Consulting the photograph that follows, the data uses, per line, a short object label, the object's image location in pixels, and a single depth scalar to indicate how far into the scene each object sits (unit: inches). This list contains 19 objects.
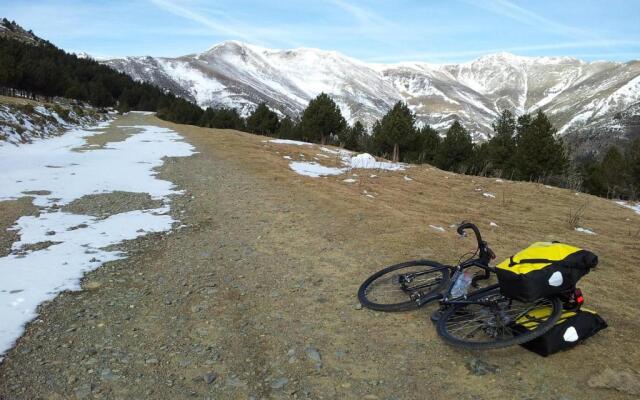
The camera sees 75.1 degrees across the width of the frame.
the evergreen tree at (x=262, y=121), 2645.2
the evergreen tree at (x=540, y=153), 1889.8
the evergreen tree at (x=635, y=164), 1820.9
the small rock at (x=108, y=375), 169.7
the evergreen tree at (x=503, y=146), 2227.6
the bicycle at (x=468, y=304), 182.5
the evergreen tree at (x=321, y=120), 2146.9
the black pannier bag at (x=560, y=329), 180.9
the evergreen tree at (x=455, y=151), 2373.3
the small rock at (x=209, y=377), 169.3
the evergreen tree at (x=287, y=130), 2577.3
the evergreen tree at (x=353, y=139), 2701.8
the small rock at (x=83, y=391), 158.7
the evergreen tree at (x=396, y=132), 2091.5
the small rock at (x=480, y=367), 174.7
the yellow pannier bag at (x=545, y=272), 179.3
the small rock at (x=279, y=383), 167.8
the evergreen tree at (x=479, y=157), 2406.5
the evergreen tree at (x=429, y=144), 2453.5
